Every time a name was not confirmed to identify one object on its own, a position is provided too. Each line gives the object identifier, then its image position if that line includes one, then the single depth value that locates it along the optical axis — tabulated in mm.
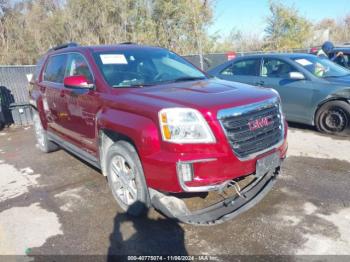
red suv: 2904
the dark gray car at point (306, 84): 6203
